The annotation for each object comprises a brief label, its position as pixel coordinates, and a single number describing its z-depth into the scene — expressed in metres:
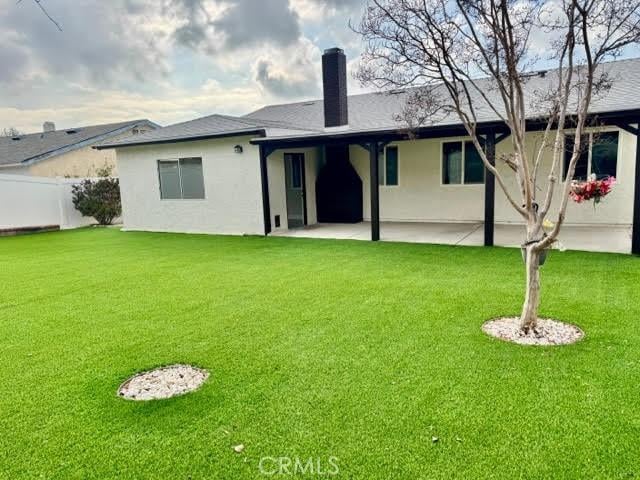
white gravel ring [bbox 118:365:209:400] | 3.27
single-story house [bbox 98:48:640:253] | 10.31
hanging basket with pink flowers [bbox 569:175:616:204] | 7.19
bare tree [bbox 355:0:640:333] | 4.03
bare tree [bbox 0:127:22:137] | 45.67
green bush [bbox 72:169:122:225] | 15.39
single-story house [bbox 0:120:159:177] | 18.12
